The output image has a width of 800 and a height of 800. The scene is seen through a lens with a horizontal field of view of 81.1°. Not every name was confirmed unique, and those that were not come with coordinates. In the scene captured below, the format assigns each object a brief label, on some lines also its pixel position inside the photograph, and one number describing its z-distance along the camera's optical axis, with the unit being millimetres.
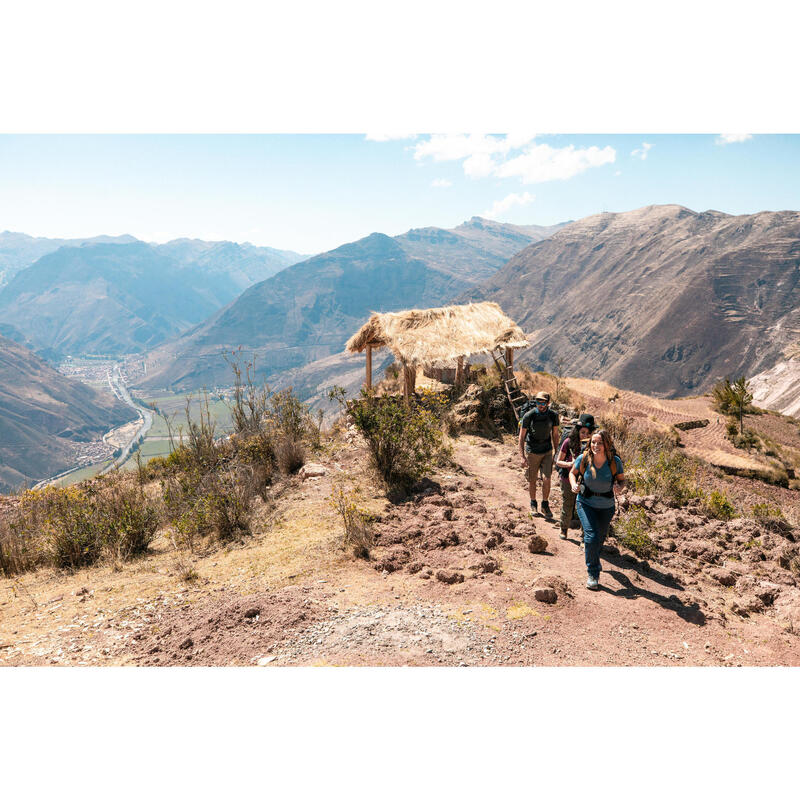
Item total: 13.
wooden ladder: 10641
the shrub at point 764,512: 5922
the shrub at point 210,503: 5434
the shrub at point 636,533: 4703
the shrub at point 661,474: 6188
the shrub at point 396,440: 5992
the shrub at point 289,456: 7219
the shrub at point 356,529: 4309
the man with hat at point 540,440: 5320
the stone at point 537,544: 4328
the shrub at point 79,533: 5195
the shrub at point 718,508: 5699
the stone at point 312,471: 6793
